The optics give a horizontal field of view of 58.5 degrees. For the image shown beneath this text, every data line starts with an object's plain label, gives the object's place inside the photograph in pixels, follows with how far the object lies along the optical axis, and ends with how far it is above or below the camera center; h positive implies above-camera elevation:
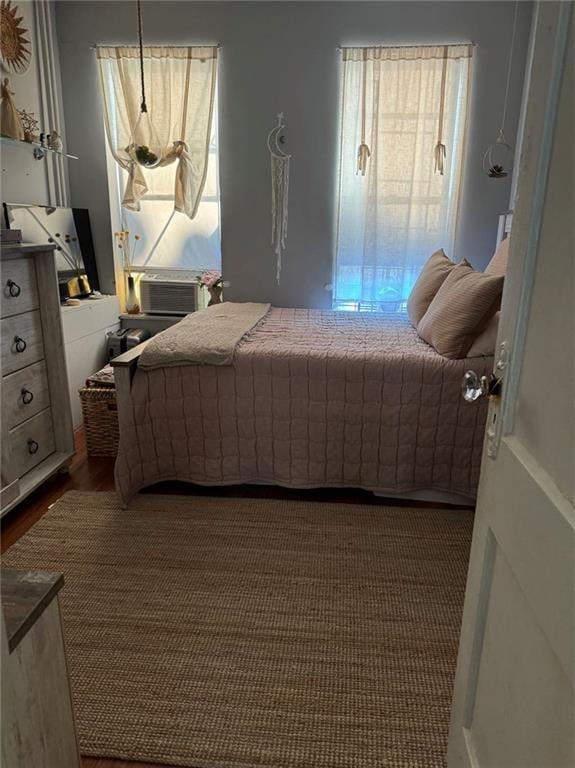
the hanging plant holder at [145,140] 3.65 +0.58
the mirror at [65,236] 3.20 -0.09
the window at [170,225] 3.96 -0.01
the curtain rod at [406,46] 3.43 +1.18
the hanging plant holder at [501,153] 3.51 +0.51
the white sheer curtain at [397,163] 3.48 +0.43
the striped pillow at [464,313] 2.22 -0.36
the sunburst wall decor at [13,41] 3.01 +1.06
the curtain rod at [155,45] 3.61 +1.21
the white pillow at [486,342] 2.27 -0.48
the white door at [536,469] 0.65 -0.33
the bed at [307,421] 2.30 -0.86
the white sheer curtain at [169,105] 3.62 +0.82
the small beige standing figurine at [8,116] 2.96 +0.59
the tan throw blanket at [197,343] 2.33 -0.53
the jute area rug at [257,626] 1.31 -1.24
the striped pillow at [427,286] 2.97 -0.33
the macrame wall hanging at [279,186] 3.74 +0.28
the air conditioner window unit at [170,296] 4.04 -0.54
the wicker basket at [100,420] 2.79 -1.04
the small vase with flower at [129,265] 4.11 -0.32
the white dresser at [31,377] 2.11 -0.66
